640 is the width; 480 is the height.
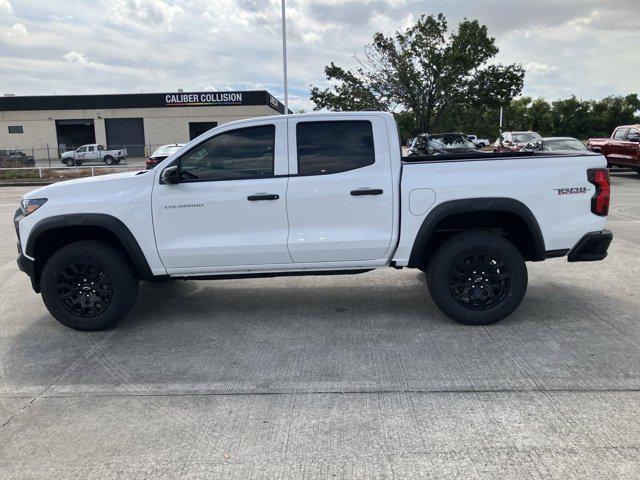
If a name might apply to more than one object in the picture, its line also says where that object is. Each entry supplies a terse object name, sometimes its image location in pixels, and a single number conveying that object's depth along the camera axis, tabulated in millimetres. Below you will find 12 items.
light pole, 24597
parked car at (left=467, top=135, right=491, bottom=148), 32656
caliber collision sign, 47719
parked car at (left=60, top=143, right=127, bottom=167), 38594
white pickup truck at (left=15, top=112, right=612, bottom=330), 4746
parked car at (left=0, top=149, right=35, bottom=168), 34406
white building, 47969
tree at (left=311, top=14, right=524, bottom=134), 22266
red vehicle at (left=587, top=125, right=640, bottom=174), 19219
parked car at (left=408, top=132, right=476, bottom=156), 17631
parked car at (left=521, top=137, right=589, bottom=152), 18000
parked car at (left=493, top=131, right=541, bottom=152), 23078
